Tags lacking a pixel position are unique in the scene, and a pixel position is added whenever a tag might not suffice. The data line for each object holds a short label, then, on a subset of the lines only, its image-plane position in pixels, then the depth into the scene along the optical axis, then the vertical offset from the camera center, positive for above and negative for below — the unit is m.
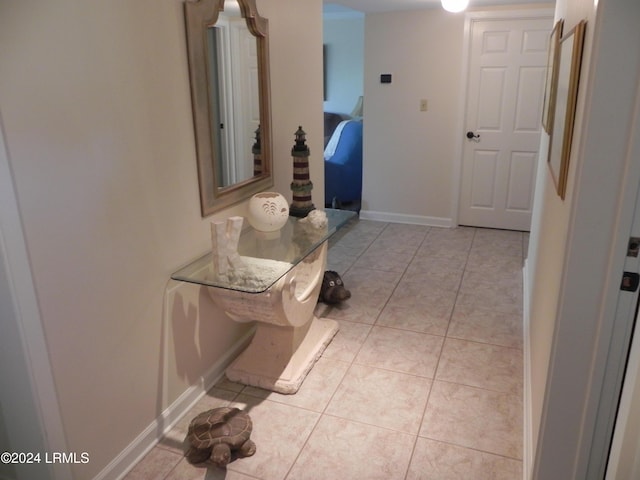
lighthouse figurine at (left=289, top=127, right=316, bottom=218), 2.56 -0.45
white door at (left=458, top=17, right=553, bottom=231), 4.16 -0.24
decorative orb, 2.31 -0.53
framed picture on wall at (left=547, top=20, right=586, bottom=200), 1.48 -0.04
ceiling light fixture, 3.26 +0.57
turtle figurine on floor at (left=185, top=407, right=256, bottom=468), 1.80 -1.24
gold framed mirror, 1.99 -0.01
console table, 1.96 -0.88
